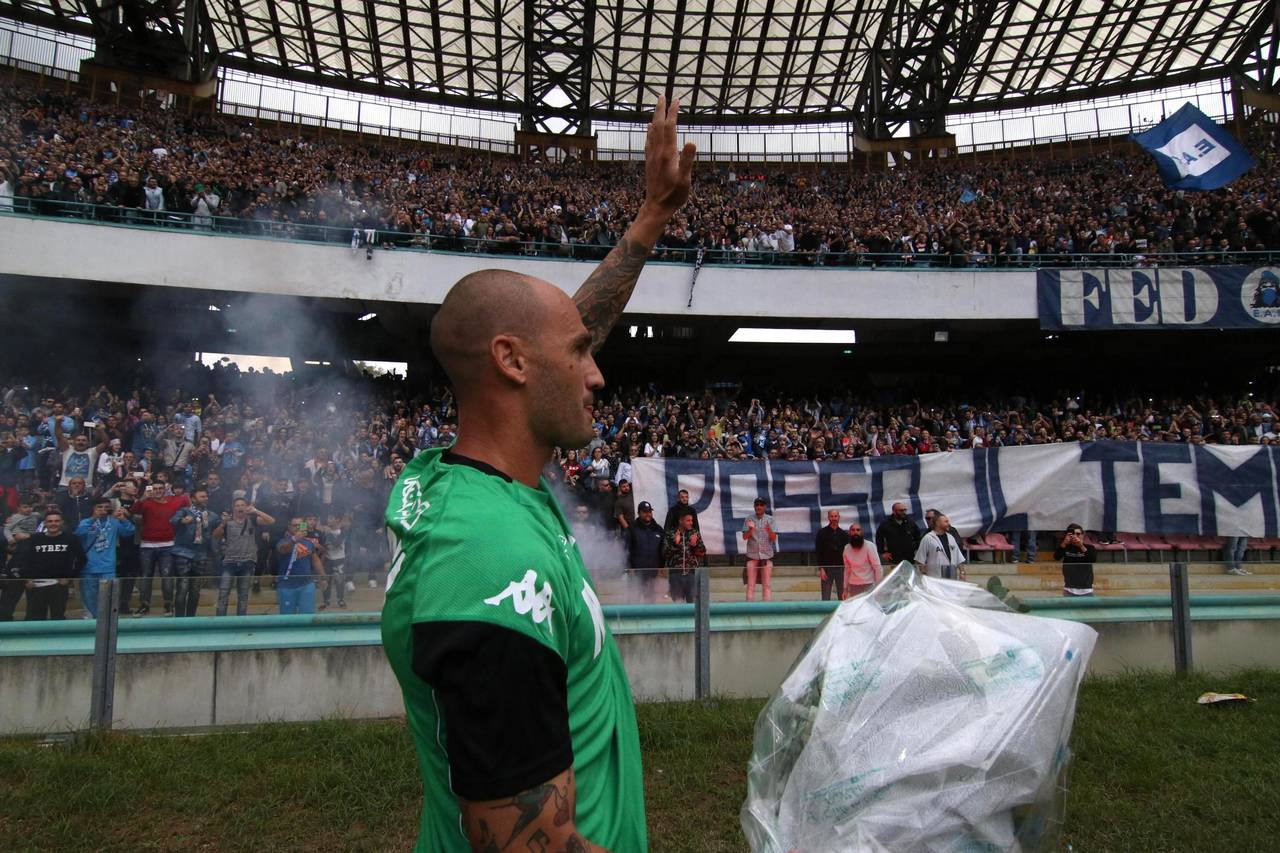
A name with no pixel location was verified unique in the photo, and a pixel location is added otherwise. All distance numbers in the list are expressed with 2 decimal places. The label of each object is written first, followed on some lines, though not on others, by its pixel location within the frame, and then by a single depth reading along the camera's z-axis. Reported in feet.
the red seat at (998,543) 45.52
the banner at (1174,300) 63.05
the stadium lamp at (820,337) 76.28
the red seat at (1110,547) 43.97
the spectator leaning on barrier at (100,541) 26.66
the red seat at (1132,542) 45.14
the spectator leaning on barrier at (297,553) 27.78
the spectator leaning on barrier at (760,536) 35.22
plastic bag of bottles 4.93
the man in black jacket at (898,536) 32.55
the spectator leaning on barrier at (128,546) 29.58
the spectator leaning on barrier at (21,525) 25.07
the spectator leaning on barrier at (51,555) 24.08
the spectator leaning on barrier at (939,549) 27.45
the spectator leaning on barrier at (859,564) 22.81
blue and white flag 61.82
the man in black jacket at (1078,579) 23.65
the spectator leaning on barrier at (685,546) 33.53
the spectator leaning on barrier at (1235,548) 44.42
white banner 44.39
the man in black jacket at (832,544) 31.71
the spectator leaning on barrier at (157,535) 29.81
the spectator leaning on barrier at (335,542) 26.24
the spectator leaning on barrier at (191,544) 30.30
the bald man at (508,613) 3.22
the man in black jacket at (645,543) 33.17
